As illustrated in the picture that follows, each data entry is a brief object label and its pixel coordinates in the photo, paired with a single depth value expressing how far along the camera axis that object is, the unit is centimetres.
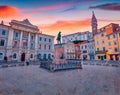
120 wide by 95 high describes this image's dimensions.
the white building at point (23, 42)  2609
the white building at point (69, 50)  4819
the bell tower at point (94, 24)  5256
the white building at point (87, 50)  4138
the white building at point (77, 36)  6241
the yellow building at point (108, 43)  3098
